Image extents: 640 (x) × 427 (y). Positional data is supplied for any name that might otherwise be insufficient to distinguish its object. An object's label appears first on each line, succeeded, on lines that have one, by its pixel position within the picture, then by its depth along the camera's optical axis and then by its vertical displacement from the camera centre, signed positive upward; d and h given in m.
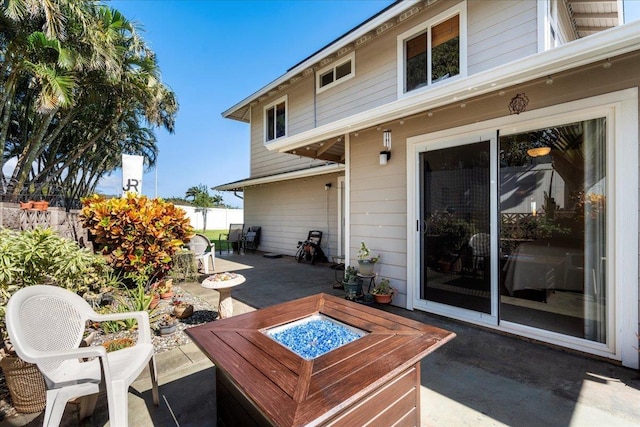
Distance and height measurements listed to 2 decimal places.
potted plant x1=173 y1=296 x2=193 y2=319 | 3.81 -1.27
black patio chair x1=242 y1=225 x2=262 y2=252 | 10.33 -0.89
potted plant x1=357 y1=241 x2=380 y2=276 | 4.45 -0.71
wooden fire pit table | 1.29 -0.82
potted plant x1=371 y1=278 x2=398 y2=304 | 4.25 -1.15
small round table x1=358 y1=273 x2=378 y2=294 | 4.46 -1.01
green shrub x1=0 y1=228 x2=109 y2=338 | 2.37 -0.44
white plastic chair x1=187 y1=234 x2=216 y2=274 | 6.56 -0.76
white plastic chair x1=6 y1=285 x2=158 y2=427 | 1.53 -0.82
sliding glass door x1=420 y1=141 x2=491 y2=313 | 3.42 -0.14
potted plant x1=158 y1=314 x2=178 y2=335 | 3.30 -1.30
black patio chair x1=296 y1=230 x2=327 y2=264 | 8.05 -0.99
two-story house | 2.63 +0.58
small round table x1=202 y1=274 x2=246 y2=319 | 3.46 -0.91
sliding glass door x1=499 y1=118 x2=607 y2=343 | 2.81 -0.15
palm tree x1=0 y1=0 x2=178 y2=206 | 7.12 +4.05
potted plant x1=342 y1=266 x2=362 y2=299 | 4.45 -1.08
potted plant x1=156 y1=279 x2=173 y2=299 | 4.49 -1.18
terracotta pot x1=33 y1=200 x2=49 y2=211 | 5.41 +0.16
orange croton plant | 4.09 -0.26
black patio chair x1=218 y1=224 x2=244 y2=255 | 10.53 -0.82
